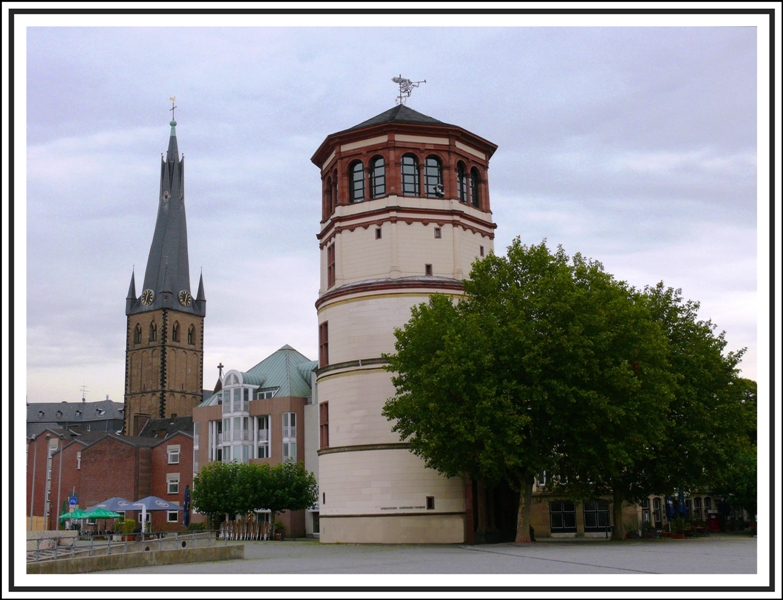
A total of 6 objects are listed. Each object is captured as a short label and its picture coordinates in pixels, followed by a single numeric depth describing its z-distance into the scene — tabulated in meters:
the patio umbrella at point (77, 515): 54.94
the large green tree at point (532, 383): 36.12
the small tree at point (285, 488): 64.75
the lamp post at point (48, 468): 103.14
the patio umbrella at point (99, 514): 55.32
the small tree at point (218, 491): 65.88
